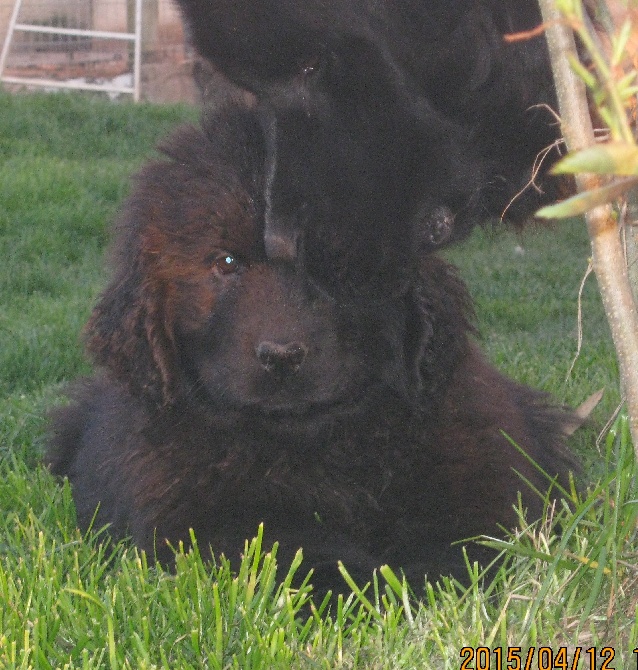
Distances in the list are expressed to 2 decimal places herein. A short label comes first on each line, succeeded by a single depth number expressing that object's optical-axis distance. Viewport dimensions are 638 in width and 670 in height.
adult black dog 2.33
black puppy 2.40
